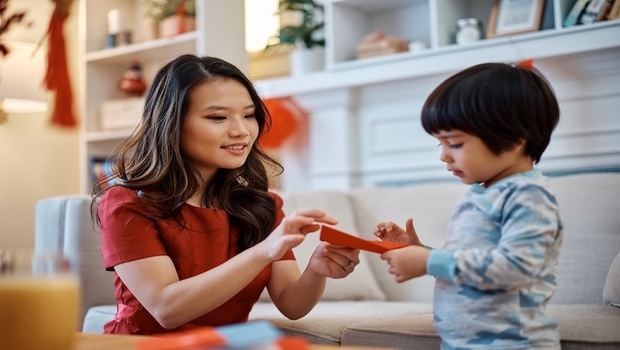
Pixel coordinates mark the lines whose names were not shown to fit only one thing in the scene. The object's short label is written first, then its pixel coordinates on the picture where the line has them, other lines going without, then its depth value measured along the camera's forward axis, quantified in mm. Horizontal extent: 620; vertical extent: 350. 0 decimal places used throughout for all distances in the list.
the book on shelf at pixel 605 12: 2326
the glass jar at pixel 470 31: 2633
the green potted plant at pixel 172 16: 3377
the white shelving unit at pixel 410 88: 2418
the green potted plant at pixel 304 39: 3094
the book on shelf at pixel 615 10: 2305
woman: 1314
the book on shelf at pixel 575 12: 2389
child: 1006
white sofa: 1433
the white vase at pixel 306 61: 3094
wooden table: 878
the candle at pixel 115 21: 3650
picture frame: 2512
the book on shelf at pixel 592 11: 2350
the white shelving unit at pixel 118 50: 3254
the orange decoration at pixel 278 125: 2987
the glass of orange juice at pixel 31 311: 747
